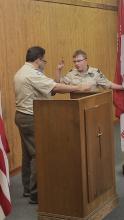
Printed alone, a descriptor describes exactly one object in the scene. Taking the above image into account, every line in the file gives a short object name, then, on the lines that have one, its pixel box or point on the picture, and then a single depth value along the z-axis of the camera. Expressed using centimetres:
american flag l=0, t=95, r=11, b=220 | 275
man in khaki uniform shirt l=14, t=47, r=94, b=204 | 399
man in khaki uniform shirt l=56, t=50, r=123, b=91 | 479
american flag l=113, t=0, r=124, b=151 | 466
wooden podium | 334
